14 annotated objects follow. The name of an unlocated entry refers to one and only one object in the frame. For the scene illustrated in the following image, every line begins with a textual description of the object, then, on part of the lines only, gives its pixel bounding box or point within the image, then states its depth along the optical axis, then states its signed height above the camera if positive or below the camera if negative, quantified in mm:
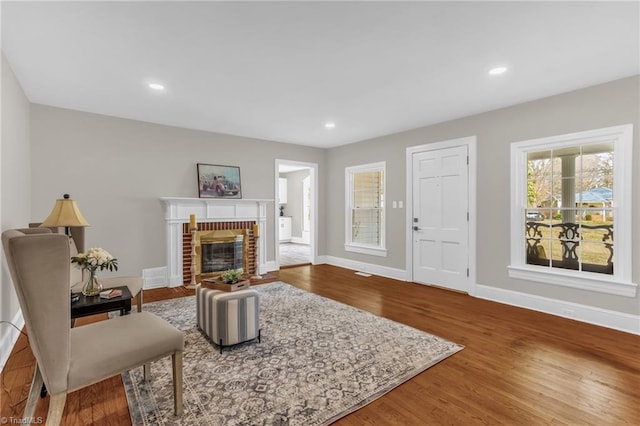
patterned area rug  1825 -1218
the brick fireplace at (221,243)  4902 -605
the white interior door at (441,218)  4438 -121
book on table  2414 -679
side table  2219 -715
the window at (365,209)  5773 +28
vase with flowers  2379 -410
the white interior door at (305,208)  10562 +93
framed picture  5133 +527
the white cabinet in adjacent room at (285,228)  10917 -636
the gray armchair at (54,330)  1324 -544
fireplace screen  5184 -800
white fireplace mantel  4727 -67
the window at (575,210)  3122 -7
